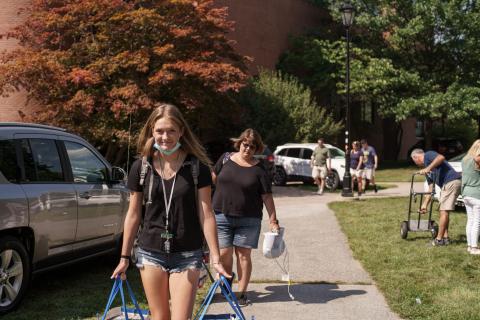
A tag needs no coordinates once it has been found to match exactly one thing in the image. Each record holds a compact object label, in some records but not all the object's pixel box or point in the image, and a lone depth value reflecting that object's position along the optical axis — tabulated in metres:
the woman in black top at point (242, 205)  6.23
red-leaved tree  16.95
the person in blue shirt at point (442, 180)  9.08
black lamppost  18.34
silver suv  5.88
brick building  30.06
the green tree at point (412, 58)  28.58
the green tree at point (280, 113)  25.28
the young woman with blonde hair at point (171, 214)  3.70
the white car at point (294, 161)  22.50
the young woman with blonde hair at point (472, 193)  8.64
